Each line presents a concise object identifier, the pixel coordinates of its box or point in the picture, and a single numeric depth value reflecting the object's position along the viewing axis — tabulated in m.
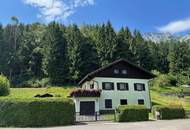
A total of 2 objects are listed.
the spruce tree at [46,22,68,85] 34.79
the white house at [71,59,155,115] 21.05
